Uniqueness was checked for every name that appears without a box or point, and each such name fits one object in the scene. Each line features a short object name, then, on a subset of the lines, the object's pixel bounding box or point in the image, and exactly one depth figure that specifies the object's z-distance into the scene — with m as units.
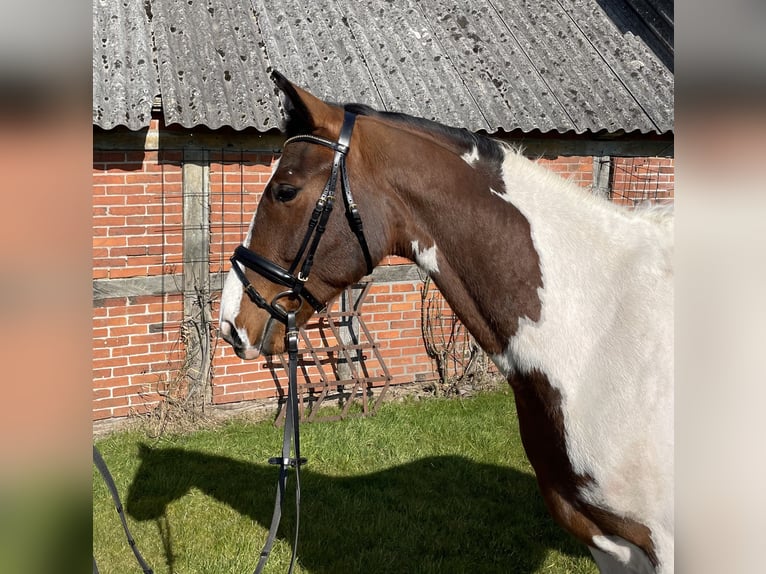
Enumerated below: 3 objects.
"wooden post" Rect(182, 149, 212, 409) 5.73
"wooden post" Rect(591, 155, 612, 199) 7.39
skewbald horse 2.09
